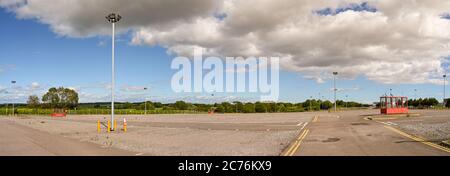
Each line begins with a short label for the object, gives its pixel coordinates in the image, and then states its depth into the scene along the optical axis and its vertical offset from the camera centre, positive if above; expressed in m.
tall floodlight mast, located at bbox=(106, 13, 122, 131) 29.62 +5.67
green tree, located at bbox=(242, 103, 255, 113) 115.06 -2.99
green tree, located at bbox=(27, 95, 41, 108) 137.62 -0.93
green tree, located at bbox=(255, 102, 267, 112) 117.19 -2.73
